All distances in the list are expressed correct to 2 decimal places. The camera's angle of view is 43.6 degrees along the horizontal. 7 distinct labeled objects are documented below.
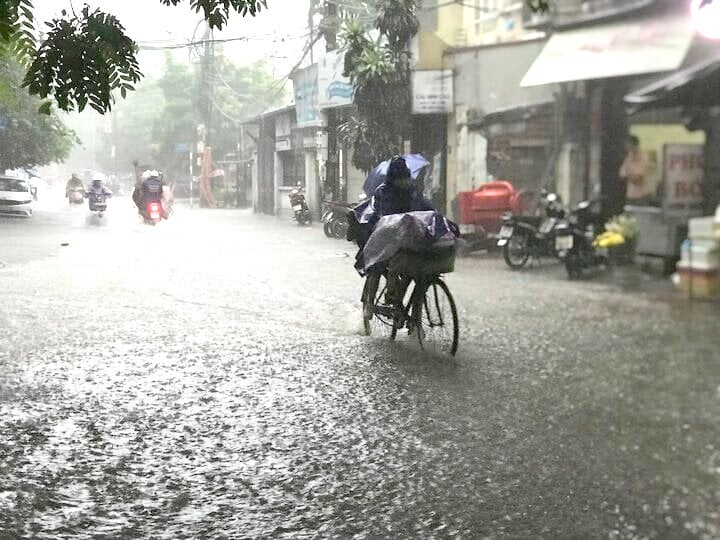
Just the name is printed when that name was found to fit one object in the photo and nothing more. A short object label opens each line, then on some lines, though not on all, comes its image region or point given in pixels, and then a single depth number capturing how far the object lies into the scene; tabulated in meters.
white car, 20.34
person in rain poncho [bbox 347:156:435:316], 5.79
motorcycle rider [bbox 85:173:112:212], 20.78
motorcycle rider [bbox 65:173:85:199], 23.59
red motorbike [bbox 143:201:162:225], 19.31
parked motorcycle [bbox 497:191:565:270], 7.66
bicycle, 5.68
